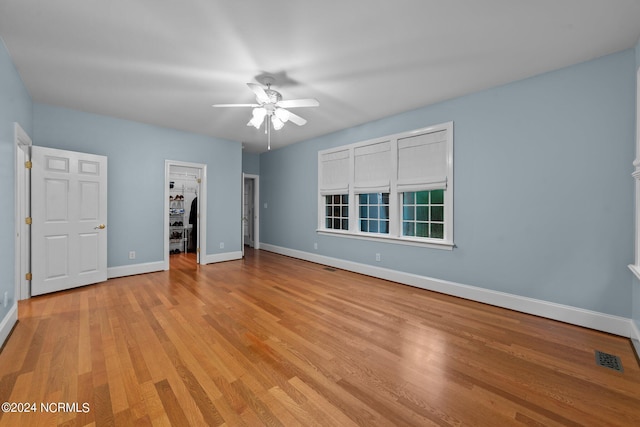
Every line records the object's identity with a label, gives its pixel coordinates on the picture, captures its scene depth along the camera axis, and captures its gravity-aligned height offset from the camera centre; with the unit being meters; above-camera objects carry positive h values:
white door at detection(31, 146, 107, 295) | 3.67 -0.13
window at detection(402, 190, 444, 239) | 4.03 -0.01
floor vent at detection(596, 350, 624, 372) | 2.10 -1.21
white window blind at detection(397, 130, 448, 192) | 3.88 +0.79
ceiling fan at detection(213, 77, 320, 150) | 3.07 +1.28
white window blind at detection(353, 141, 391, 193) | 4.57 +0.82
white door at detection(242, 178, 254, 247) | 8.02 +0.04
